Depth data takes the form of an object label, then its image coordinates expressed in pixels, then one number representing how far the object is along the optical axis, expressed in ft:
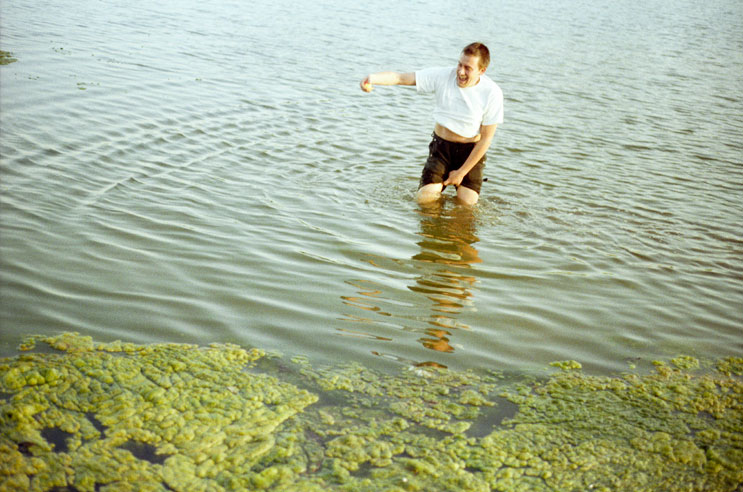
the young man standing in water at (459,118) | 22.76
